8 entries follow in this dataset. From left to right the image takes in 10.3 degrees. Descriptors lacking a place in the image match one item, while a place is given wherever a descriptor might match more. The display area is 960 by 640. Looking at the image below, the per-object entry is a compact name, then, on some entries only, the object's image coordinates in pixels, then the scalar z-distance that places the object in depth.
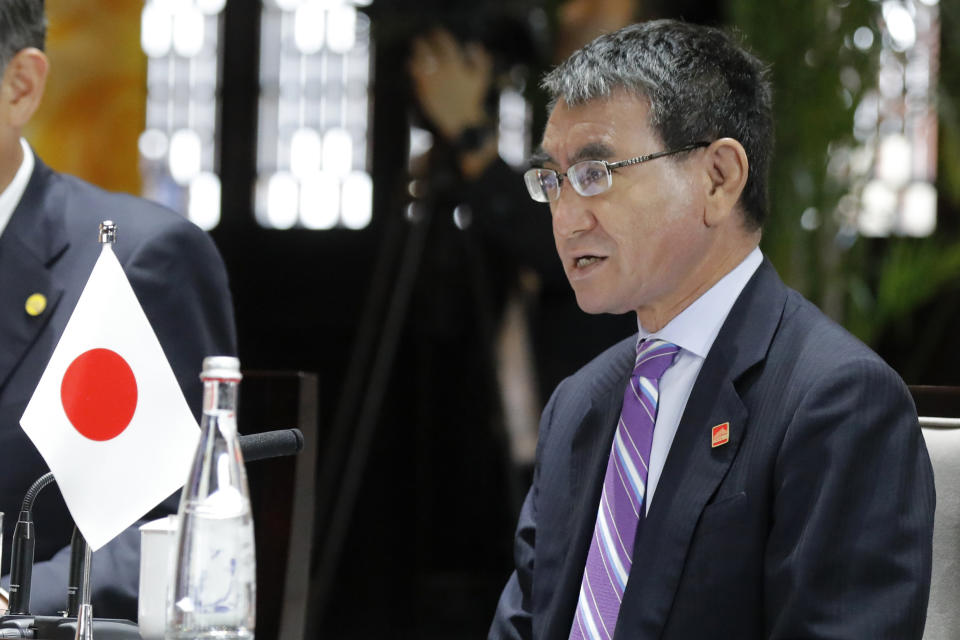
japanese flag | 4.84
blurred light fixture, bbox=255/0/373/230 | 10.27
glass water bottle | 4.67
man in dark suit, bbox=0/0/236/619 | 5.28
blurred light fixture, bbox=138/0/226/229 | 10.37
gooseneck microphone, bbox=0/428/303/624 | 4.82
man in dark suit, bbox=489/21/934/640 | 4.90
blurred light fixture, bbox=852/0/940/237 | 8.46
